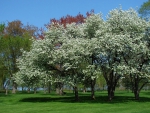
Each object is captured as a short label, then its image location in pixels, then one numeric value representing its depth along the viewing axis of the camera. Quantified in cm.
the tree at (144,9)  3583
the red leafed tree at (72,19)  4588
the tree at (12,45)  4578
